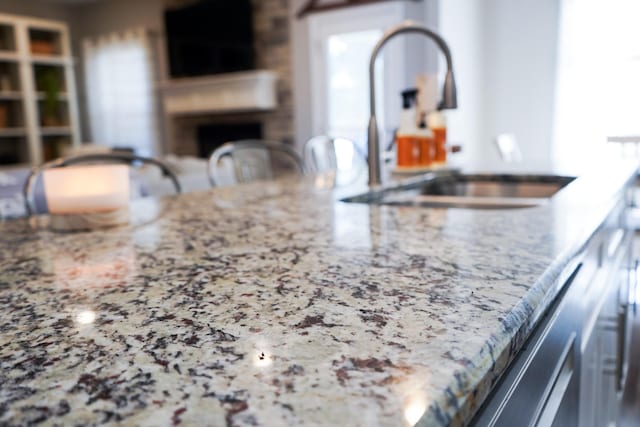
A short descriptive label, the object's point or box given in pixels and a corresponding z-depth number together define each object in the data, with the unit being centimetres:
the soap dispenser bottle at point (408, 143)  168
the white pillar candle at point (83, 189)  90
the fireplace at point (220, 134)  570
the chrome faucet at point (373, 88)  130
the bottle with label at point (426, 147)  170
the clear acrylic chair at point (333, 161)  170
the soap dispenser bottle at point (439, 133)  176
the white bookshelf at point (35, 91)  600
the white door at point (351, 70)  477
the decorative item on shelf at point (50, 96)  632
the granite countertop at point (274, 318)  31
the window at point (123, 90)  632
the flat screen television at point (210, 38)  545
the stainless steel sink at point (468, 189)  131
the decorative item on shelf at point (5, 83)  603
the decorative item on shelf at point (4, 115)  609
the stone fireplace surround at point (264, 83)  538
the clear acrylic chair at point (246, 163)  205
